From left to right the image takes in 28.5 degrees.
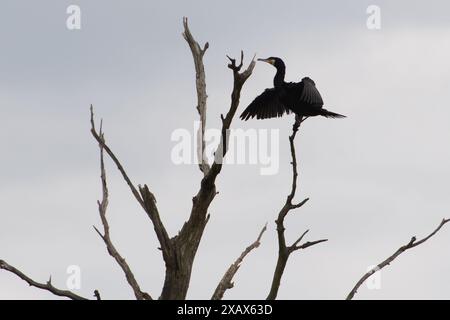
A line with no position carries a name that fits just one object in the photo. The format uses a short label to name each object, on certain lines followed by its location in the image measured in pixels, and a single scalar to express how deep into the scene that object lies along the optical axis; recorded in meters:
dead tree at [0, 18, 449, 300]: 10.20
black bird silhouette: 14.55
